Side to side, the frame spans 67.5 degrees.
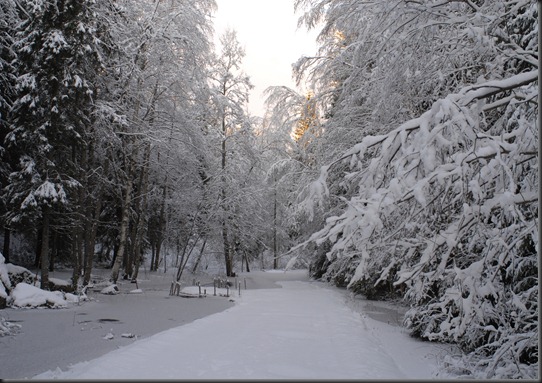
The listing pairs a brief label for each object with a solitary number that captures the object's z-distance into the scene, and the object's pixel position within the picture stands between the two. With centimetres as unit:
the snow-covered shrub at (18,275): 1412
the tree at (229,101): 2586
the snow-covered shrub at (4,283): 1140
